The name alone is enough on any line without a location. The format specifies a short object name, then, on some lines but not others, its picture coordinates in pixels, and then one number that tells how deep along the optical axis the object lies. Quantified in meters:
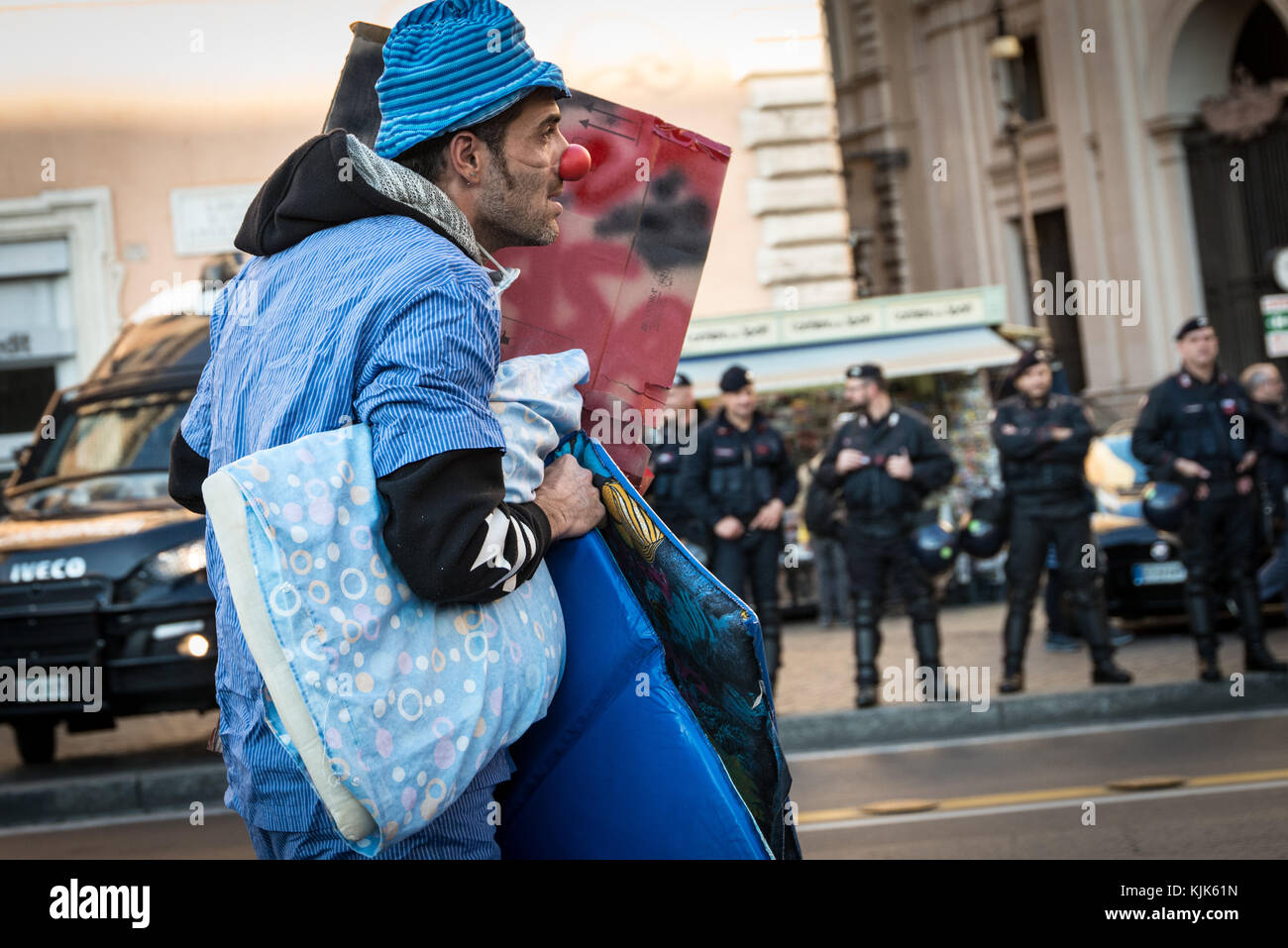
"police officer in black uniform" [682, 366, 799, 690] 9.92
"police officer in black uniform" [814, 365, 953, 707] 9.68
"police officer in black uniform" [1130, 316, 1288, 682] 9.48
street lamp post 22.84
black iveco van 8.44
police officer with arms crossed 9.54
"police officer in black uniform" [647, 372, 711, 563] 10.18
